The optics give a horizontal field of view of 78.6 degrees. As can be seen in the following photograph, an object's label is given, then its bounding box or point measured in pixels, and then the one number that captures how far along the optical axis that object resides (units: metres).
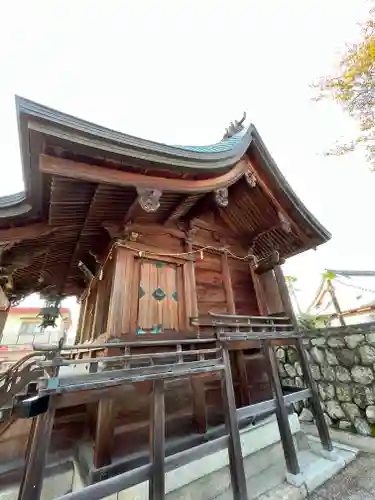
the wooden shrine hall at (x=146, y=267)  2.73
